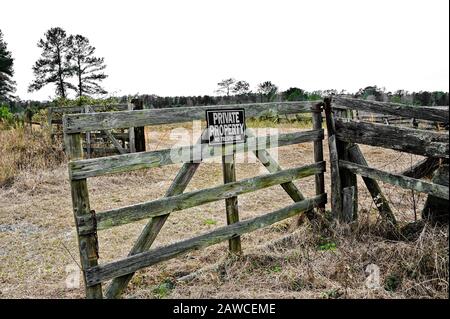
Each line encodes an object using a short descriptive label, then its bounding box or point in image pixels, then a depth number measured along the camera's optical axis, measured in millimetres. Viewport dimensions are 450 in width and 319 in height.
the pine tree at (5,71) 47125
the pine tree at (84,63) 48000
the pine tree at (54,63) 47312
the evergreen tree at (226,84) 40625
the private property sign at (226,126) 4152
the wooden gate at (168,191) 3367
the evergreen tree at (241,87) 41625
